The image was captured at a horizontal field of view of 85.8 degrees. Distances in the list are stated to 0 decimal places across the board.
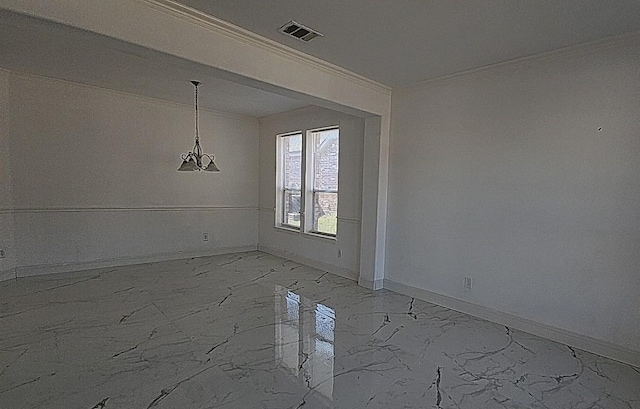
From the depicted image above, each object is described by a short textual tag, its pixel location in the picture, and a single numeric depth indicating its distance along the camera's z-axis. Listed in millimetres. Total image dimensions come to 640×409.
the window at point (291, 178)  6125
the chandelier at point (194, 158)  4816
